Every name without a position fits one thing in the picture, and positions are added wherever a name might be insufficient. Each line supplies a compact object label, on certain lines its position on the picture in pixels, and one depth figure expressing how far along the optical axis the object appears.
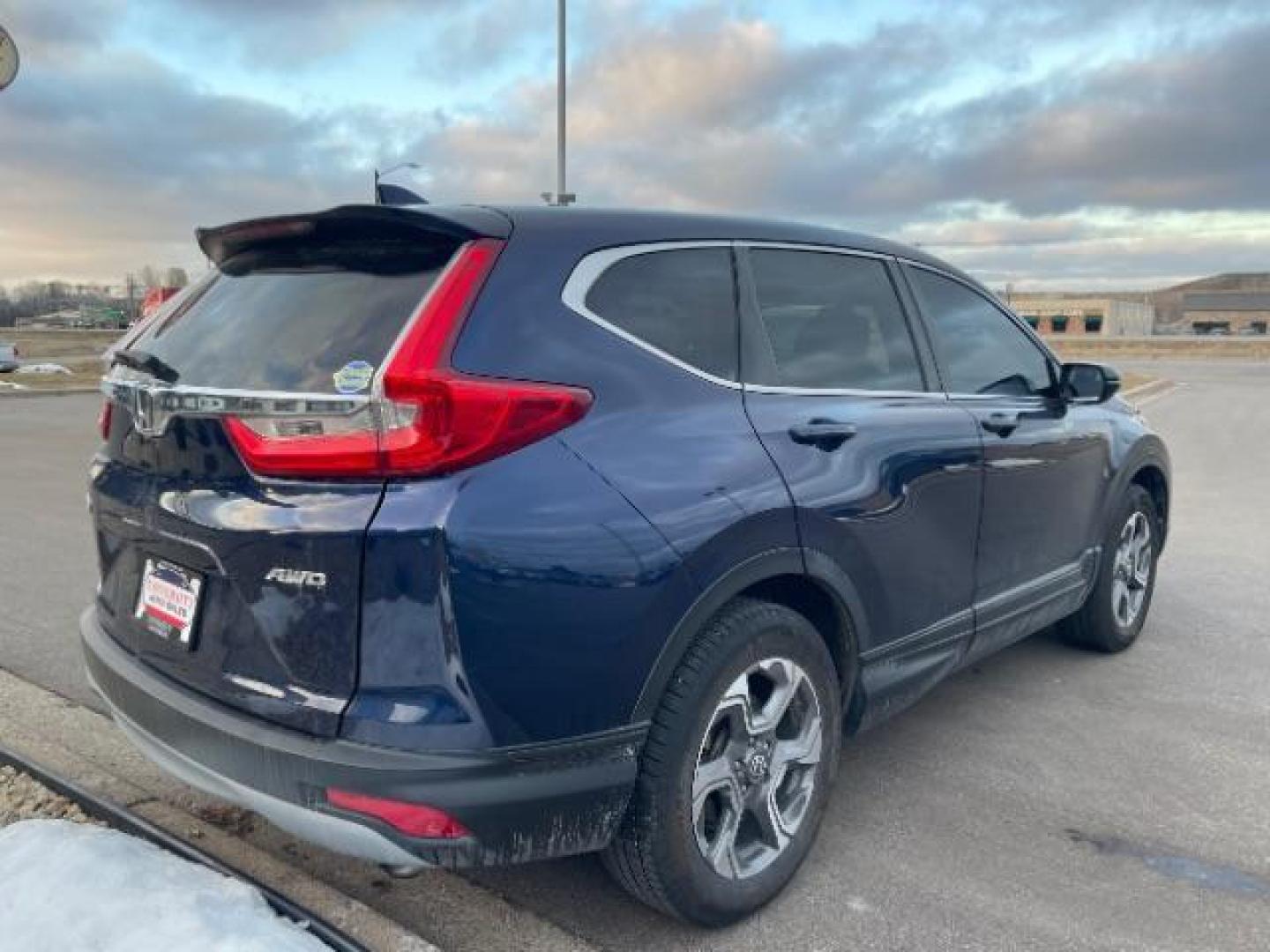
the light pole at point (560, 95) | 17.39
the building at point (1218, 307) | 126.12
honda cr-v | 2.18
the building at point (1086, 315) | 107.31
